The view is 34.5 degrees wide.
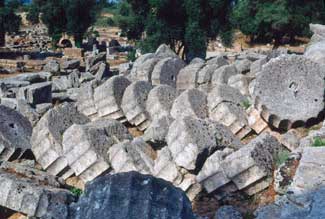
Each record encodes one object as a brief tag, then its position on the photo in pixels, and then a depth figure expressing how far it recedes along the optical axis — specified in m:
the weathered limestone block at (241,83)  10.79
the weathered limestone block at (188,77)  12.24
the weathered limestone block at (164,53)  14.53
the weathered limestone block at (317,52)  9.73
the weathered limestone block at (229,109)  9.35
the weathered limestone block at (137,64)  13.05
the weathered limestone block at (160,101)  9.95
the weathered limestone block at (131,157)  8.05
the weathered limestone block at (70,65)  23.03
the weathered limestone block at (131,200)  3.82
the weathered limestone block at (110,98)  10.41
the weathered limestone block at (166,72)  12.41
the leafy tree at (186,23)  20.08
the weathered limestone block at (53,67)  21.59
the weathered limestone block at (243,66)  12.33
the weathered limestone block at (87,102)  10.68
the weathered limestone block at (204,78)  12.05
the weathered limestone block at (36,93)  12.74
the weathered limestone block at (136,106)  10.16
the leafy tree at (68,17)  35.00
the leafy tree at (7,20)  37.22
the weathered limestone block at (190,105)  9.56
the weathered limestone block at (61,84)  16.02
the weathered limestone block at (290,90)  8.67
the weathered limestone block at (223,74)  11.67
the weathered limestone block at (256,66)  11.64
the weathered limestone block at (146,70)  12.66
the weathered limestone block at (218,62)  13.24
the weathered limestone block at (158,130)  8.58
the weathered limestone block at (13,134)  8.94
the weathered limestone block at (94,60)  23.01
